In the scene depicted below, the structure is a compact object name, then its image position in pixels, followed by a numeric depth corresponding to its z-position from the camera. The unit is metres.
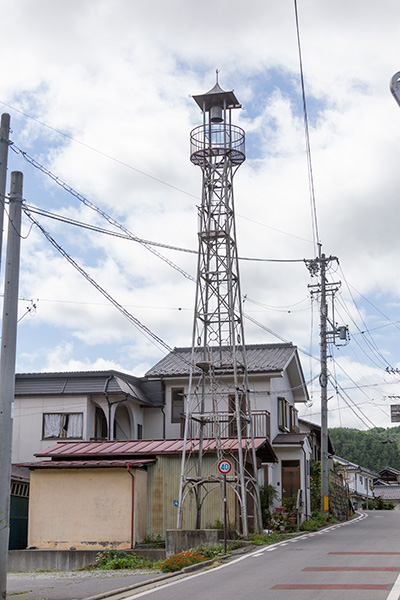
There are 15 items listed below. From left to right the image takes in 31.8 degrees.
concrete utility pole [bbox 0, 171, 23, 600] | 10.41
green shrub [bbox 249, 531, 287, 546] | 20.55
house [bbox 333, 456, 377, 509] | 67.31
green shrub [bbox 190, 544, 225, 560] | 17.11
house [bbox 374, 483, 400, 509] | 78.04
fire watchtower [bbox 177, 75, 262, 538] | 22.16
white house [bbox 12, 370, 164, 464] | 31.14
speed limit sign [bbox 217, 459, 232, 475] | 18.81
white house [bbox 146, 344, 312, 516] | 31.38
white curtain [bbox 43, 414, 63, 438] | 31.27
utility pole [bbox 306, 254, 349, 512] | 32.59
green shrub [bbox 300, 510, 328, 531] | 27.00
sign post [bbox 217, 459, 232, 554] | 18.81
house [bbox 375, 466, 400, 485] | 89.00
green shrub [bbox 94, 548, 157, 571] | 17.67
